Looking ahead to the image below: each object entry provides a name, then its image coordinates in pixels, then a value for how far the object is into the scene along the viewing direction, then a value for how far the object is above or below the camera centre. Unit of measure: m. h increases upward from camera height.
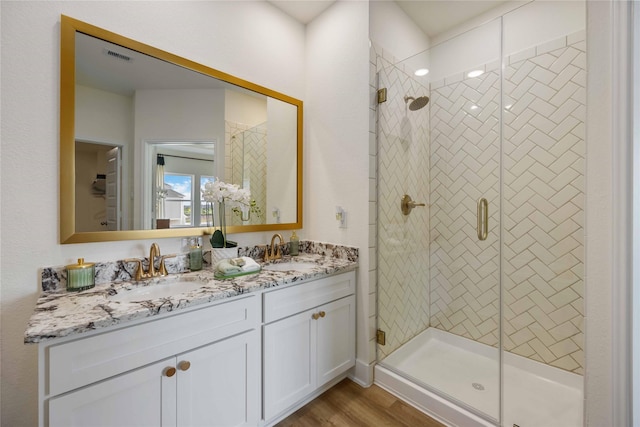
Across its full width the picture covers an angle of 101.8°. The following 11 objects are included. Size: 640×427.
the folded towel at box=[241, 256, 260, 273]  1.49 -0.32
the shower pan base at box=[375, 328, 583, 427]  1.48 -1.15
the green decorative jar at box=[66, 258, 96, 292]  1.19 -0.31
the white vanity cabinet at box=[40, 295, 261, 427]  0.86 -0.64
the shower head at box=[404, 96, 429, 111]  2.09 +0.90
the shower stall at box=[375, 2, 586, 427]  1.70 -0.07
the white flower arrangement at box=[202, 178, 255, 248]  1.61 +0.09
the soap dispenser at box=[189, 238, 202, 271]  1.58 -0.29
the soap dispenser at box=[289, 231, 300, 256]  2.12 -0.28
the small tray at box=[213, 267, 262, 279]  1.41 -0.35
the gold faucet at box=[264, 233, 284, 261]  1.98 -0.32
